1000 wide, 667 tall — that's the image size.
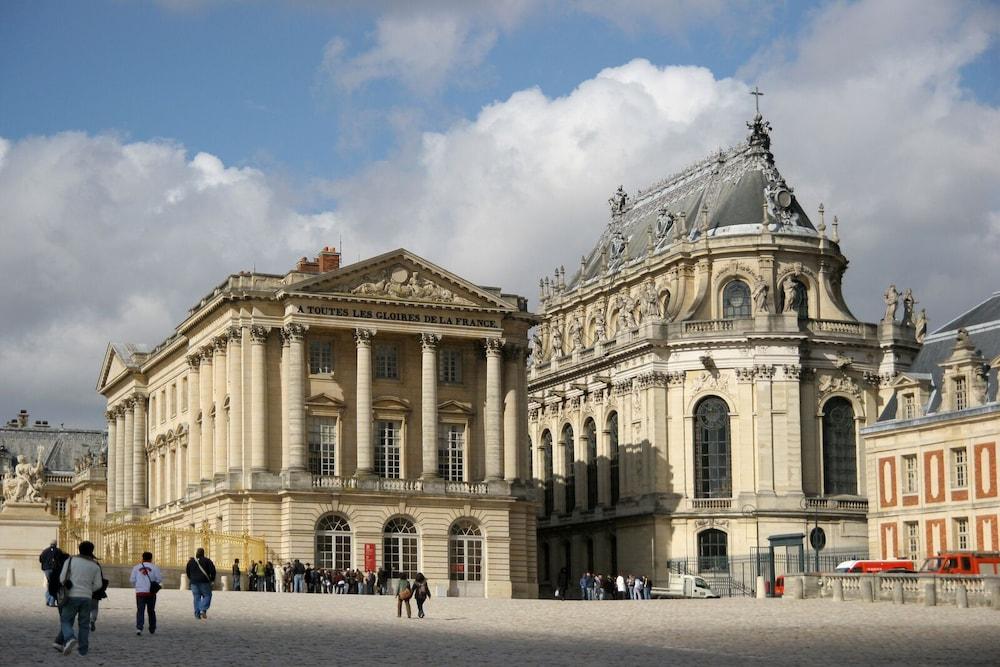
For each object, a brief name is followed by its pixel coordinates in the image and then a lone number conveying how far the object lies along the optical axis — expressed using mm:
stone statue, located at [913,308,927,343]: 89188
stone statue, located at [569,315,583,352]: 100625
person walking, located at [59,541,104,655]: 27375
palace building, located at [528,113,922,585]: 84250
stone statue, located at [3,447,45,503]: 61906
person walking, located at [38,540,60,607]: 39862
